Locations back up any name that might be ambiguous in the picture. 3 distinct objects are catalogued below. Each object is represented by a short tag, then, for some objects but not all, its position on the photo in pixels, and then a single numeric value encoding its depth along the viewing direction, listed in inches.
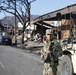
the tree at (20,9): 884.9
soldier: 128.6
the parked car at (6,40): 782.2
